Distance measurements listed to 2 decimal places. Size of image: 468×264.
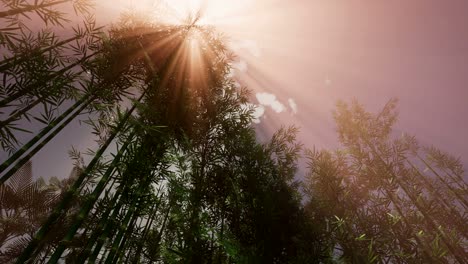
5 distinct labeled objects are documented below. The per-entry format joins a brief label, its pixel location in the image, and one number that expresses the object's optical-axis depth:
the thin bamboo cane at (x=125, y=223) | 2.37
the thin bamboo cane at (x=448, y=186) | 8.67
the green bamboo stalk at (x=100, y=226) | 2.18
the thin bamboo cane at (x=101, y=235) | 2.22
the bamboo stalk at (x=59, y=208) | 1.90
